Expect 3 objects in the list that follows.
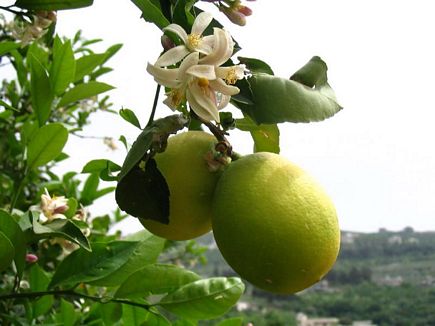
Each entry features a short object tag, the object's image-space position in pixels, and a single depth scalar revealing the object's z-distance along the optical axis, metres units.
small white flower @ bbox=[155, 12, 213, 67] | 0.57
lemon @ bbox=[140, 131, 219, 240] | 0.64
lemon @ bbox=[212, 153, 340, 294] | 0.56
